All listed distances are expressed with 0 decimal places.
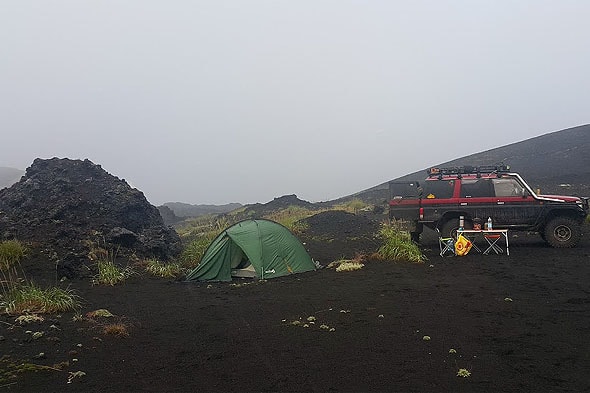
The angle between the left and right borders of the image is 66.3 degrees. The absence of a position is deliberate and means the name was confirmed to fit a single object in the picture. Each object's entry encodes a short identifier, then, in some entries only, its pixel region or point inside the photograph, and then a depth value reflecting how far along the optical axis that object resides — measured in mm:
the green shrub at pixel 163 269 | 11812
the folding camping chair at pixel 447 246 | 11930
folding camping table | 11656
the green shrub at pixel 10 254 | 10359
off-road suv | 12180
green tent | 11055
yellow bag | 11727
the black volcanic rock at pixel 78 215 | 12828
